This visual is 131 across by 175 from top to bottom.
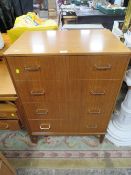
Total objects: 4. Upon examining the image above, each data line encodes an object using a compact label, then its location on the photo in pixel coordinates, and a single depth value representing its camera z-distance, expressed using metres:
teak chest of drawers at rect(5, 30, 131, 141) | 0.78
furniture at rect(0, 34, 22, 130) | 1.12
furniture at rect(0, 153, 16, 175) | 0.88
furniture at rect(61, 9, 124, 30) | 2.12
